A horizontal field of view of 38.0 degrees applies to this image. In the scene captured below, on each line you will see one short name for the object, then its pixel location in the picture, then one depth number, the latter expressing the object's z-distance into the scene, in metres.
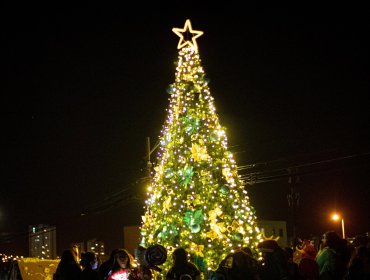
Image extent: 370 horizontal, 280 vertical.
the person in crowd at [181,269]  8.02
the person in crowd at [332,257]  8.73
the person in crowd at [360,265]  7.46
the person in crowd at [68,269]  8.22
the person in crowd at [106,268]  8.76
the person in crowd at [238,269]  7.43
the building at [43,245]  44.91
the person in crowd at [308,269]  8.84
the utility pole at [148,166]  21.70
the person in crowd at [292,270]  7.90
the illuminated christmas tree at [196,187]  11.52
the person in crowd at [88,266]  8.23
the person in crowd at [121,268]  8.66
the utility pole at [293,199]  22.95
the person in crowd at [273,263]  7.74
